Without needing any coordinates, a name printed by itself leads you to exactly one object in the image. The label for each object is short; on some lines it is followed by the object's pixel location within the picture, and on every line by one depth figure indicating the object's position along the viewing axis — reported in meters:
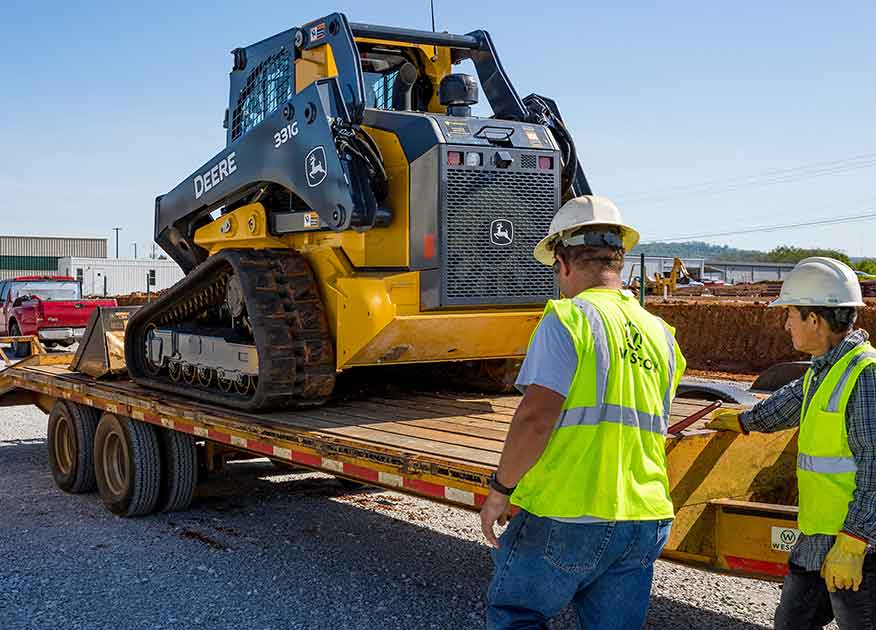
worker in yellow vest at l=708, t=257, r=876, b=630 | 3.26
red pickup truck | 22.05
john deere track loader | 6.30
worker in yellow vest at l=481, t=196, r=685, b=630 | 2.96
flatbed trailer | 4.21
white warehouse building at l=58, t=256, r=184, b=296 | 61.34
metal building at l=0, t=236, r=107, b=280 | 82.75
